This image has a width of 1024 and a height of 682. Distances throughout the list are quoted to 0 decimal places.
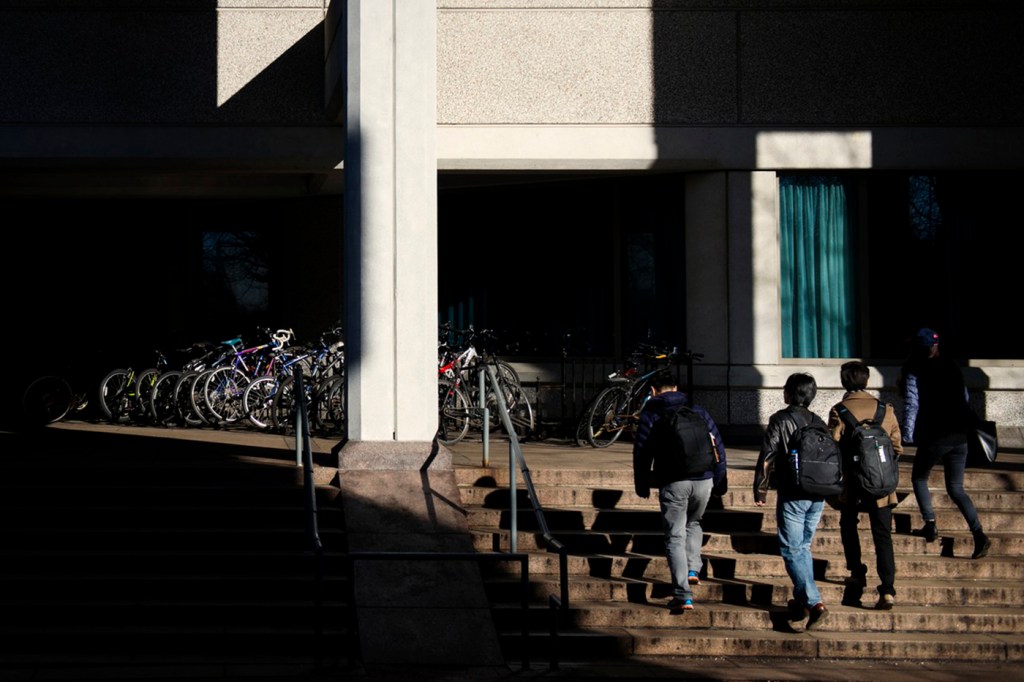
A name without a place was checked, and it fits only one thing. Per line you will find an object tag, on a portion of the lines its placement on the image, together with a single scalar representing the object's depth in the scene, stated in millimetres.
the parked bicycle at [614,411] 14117
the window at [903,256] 15742
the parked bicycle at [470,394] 14102
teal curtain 15789
